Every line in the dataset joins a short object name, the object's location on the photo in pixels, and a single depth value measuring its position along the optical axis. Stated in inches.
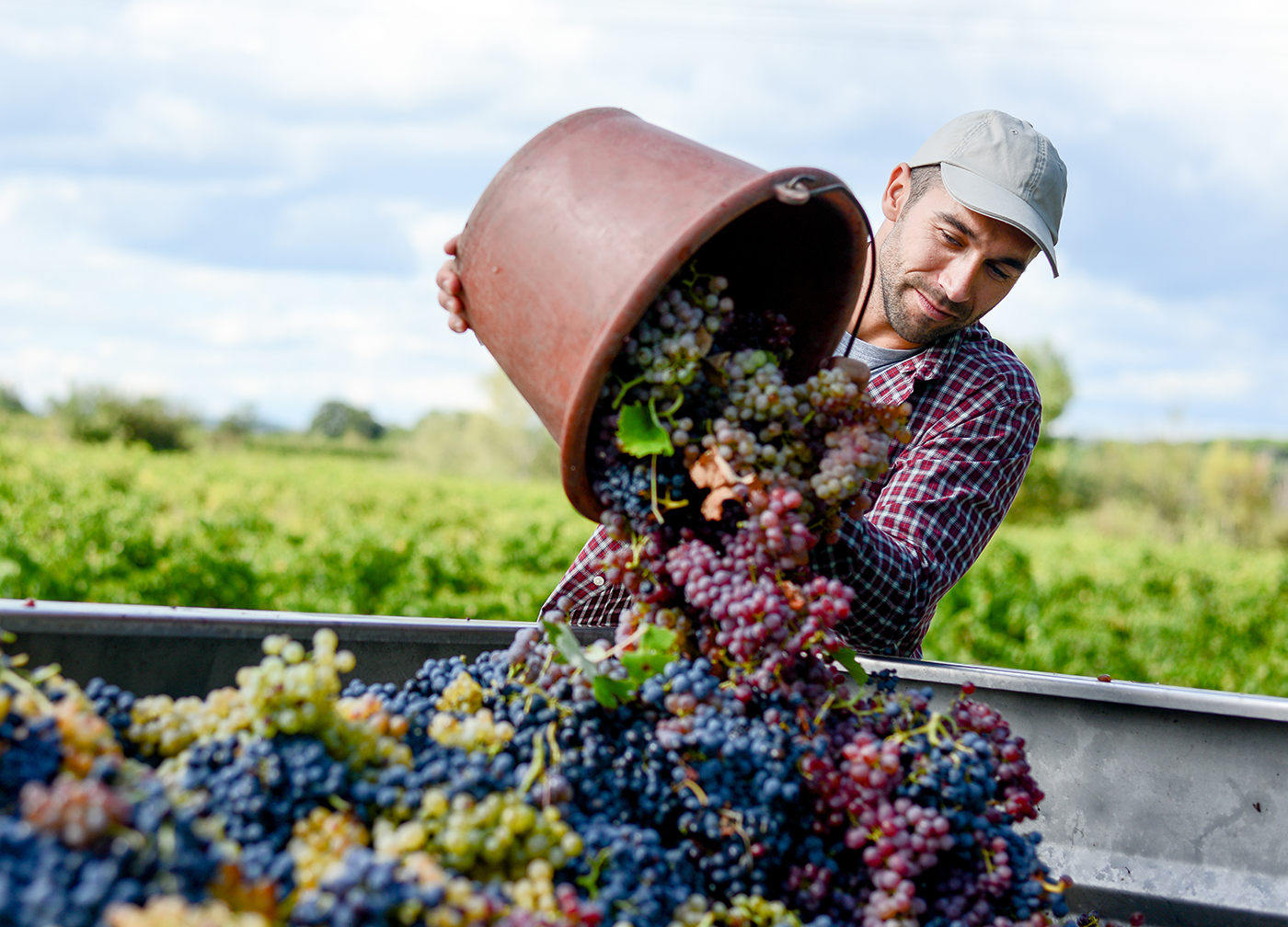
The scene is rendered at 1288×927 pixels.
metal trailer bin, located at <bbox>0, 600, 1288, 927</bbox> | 62.1
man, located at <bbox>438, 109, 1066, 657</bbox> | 79.4
